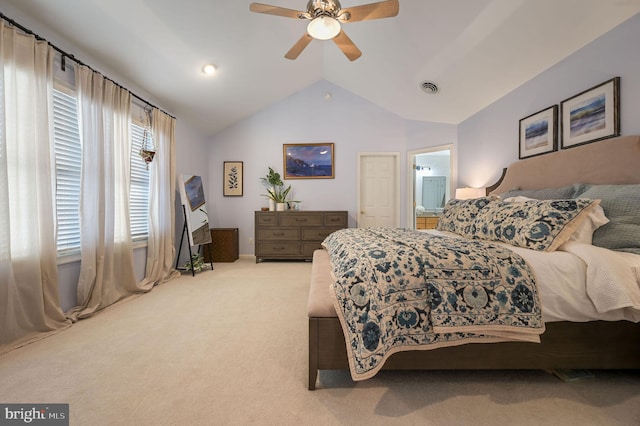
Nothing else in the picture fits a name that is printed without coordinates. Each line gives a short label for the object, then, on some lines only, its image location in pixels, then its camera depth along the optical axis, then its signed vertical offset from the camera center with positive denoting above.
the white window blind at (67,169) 2.14 +0.34
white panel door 4.84 +0.33
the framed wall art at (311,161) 4.83 +0.91
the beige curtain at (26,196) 1.69 +0.09
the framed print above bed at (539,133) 2.37 +0.76
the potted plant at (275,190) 4.69 +0.35
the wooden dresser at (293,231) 4.43 -0.41
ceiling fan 1.81 +1.46
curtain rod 1.72 +1.30
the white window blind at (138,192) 3.05 +0.21
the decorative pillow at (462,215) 2.21 -0.07
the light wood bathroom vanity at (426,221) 5.58 -0.30
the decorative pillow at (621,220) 1.45 -0.07
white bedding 1.24 -0.40
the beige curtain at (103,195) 2.27 +0.13
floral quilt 1.18 -0.47
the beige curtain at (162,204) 3.20 +0.05
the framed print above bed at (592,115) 1.87 +0.75
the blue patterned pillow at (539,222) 1.48 -0.09
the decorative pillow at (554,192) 1.92 +0.13
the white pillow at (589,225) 1.53 -0.11
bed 1.29 -0.74
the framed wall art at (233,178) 4.91 +0.59
